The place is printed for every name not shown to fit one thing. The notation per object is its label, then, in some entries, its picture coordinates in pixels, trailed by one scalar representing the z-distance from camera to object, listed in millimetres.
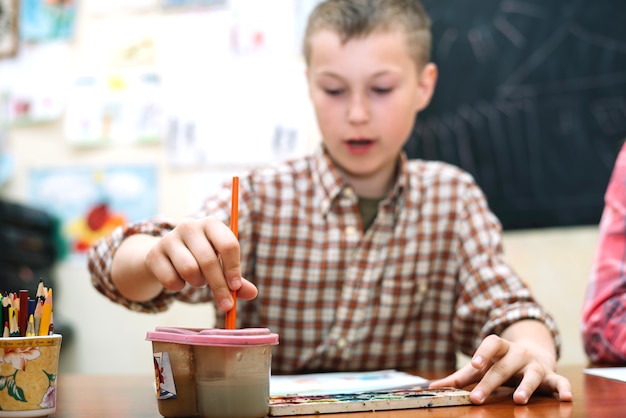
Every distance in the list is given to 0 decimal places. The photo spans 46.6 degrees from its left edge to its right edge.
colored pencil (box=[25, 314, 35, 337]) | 609
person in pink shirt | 1108
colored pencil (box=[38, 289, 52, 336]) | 614
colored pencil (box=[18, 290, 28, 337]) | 608
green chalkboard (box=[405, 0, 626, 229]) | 1760
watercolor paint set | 616
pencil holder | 591
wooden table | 625
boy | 1185
